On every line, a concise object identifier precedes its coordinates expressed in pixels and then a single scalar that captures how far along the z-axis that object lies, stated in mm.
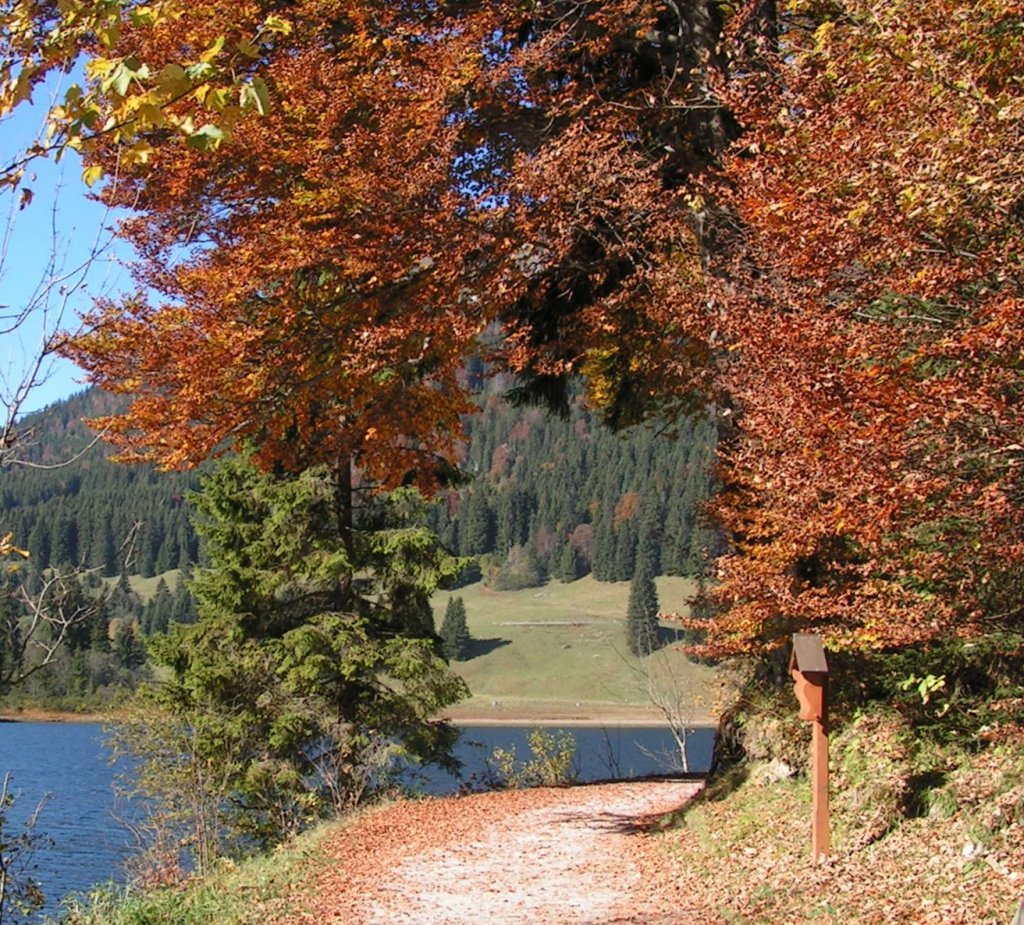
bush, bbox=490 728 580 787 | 17172
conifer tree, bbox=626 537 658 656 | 115769
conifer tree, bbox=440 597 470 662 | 136375
